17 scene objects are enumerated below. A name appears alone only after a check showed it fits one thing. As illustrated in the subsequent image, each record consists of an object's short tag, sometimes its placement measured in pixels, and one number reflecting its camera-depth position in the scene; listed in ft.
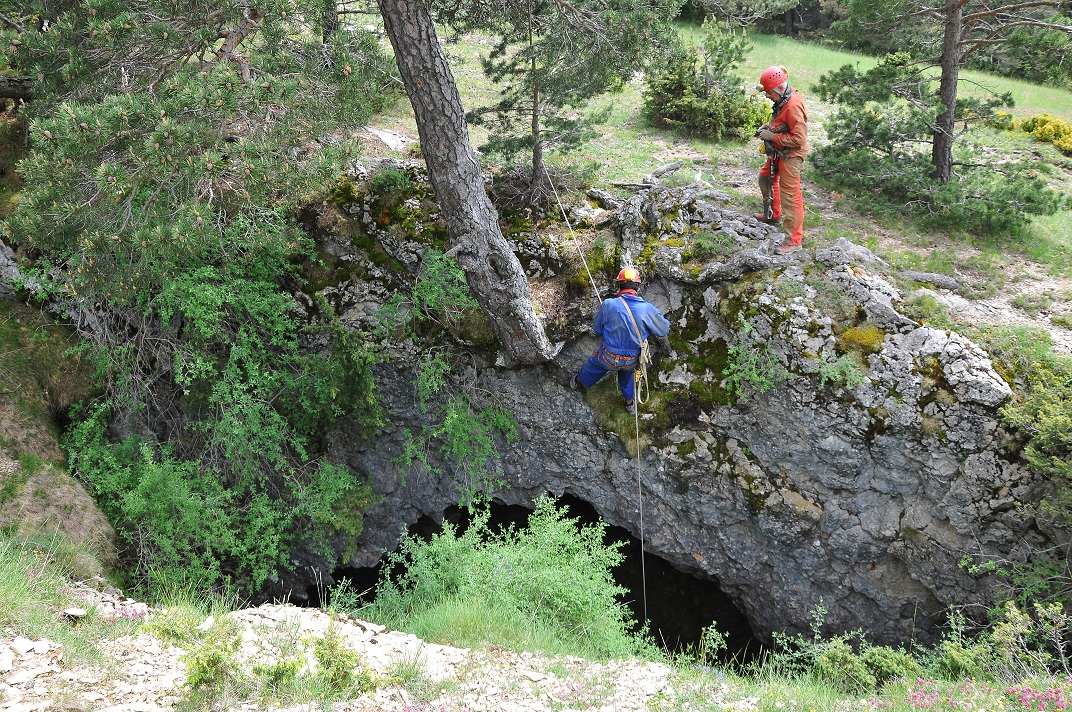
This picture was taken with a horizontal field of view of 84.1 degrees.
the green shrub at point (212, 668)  11.86
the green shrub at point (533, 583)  19.19
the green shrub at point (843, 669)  17.51
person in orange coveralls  22.89
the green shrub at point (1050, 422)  18.61
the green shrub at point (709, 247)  25.05
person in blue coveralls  22.36
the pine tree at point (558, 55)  22.12
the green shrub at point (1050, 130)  35.60
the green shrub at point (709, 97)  35.99
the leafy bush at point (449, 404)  25.41
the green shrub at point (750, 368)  23.12
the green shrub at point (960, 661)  16.84
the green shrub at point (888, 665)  17.62
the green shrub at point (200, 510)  22.50
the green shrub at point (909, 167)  27.07
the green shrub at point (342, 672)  13.24
